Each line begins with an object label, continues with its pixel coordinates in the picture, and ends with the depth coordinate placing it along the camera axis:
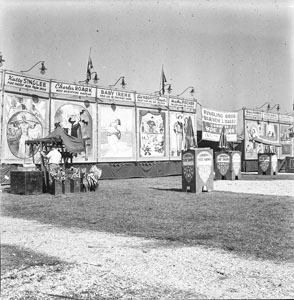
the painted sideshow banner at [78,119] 24.14
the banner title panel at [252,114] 38.60
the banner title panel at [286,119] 43.14
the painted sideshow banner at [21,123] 21.19
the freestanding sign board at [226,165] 23.03
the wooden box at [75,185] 14.80
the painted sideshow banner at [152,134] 29.09
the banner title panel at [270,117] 40.78
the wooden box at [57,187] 14.27
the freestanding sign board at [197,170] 15.19
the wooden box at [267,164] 28.92
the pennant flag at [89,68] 26.64
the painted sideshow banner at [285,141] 43.09
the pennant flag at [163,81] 33.97
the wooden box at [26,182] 14.22
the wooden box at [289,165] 36.39
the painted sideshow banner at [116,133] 26.59
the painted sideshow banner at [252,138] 38.44
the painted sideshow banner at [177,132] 31.31
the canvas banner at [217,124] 34.06
